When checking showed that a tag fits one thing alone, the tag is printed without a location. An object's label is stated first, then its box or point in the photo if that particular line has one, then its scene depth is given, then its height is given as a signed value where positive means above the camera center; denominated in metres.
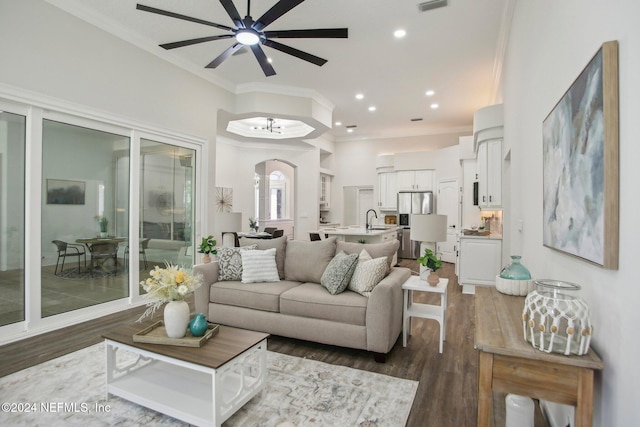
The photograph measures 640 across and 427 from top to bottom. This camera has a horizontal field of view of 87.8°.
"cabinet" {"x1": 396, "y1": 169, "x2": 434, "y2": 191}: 8.70 +0.95
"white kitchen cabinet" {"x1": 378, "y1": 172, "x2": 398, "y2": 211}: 9.23 +0.68
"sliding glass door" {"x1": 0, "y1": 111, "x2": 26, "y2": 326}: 3.23 -0.06
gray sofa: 2.84 -0.83
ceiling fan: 2.79 +1.71
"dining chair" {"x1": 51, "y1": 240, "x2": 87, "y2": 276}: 3.69 -0.44
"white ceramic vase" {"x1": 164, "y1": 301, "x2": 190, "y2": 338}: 2.17 -0.69
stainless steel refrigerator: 8.66 +0.15
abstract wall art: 1.19 +0.23
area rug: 2.06 -1.27
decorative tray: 2.12 -0.81
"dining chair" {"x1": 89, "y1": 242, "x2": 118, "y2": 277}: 4.04 -0.51
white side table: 3.07 -0.91
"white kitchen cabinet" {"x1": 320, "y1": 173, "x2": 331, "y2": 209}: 9.98 +0.72
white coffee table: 1.94 -1.14
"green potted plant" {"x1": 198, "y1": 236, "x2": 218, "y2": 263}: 4.24 -0.43
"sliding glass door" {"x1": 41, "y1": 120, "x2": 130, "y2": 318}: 3.59 -0.05
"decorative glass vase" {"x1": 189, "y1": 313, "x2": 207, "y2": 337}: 2.20 -0.75
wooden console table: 1.20 -0.60
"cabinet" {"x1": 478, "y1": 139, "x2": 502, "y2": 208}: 4.75 +0.62
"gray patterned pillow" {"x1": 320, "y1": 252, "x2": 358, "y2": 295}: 3.15 -0.57
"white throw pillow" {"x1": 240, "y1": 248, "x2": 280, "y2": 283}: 3.61 -0.58
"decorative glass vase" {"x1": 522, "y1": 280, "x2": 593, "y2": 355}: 1.23 -0.41
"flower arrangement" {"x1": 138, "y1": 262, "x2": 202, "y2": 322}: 2.18 -0.48
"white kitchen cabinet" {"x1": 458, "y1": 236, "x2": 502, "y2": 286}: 5.12 -0.69
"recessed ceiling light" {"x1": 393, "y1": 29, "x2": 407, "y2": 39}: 4.21 +2.34
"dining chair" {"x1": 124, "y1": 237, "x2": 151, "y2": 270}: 4.36 -0.50
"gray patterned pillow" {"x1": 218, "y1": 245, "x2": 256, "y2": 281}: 3.69 -0.56
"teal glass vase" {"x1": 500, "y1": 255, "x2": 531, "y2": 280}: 2.08 -0.35
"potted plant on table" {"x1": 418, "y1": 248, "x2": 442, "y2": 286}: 3.14 -0.46
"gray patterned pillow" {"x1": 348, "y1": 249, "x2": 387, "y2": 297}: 3.06 -0.56
